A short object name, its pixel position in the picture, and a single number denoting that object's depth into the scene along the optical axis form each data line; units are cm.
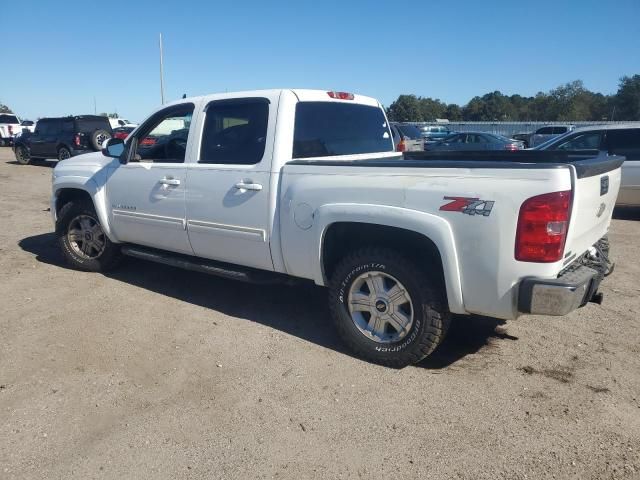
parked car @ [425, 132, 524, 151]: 2094
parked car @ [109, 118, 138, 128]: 2432
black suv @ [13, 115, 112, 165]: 1780
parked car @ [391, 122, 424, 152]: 1703
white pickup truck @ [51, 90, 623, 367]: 296
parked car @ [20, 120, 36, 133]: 3753
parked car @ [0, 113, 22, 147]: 3122
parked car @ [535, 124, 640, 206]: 875
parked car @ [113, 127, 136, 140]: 1837
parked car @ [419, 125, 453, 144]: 4203
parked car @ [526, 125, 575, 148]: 2897
